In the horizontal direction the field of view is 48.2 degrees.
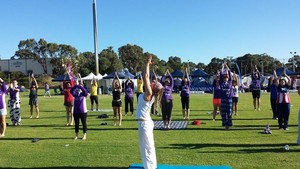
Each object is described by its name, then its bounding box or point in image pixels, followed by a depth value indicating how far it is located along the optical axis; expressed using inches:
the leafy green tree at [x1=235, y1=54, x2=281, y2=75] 3547.7
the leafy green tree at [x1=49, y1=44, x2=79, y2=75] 3727.9
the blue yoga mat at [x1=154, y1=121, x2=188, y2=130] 513.0
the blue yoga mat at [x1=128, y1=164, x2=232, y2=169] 280.4
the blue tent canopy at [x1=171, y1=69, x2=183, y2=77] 1844.2
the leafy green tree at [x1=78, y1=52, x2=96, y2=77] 3034.0
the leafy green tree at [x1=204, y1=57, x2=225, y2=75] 3750.5
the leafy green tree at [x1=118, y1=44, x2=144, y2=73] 3567.9
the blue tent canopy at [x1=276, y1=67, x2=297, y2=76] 1651.8
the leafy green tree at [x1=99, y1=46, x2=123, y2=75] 3088.1
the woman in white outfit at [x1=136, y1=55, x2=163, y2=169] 258.4
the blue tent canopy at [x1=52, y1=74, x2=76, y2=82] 1861.5
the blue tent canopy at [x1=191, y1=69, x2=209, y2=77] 1889.8
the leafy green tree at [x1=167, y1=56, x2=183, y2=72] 3929.6
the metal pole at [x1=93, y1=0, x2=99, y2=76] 1874.9
